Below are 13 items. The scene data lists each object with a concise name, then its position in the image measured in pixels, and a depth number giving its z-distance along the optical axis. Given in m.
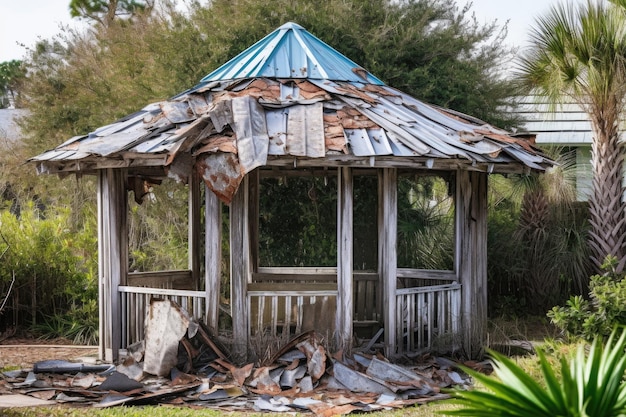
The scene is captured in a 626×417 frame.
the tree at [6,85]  50.16
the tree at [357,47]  16.56
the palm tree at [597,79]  12.89
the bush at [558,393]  4.41
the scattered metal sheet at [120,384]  9.25
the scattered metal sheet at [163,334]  9.88
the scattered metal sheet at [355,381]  9.21
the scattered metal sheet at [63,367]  10.30
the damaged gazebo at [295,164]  9.80
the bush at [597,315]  9.22
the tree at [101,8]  29.72
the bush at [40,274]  13.96
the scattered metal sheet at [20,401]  8.59
